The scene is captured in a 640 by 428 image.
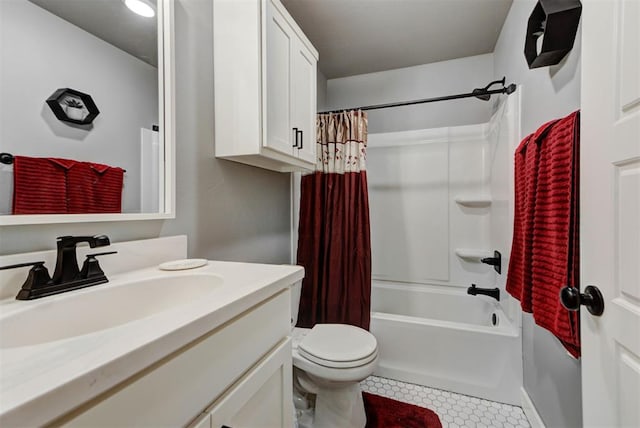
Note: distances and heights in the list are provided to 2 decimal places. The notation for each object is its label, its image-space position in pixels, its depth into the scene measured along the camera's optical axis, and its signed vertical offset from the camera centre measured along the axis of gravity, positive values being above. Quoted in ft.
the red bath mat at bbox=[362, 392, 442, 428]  4.70 -3.55
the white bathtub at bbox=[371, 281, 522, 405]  5.22 -2.82
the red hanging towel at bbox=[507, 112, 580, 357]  2.88 -0.15
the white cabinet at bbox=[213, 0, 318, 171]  3.98 +1.97
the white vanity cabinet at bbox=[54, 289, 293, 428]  1.32 -1.06
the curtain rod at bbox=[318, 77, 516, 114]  5.52 +2.49
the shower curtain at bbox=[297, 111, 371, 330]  6.17 -0.33
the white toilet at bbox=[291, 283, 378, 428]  4.16 -2.41
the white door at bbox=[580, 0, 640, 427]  1.86 +0.05
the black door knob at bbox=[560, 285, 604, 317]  2.20 -0.71
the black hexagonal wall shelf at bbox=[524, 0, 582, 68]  3.15 +2.19
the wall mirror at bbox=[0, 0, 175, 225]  2.24 +1.07
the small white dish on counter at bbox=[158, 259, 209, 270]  3.06 -0.60
